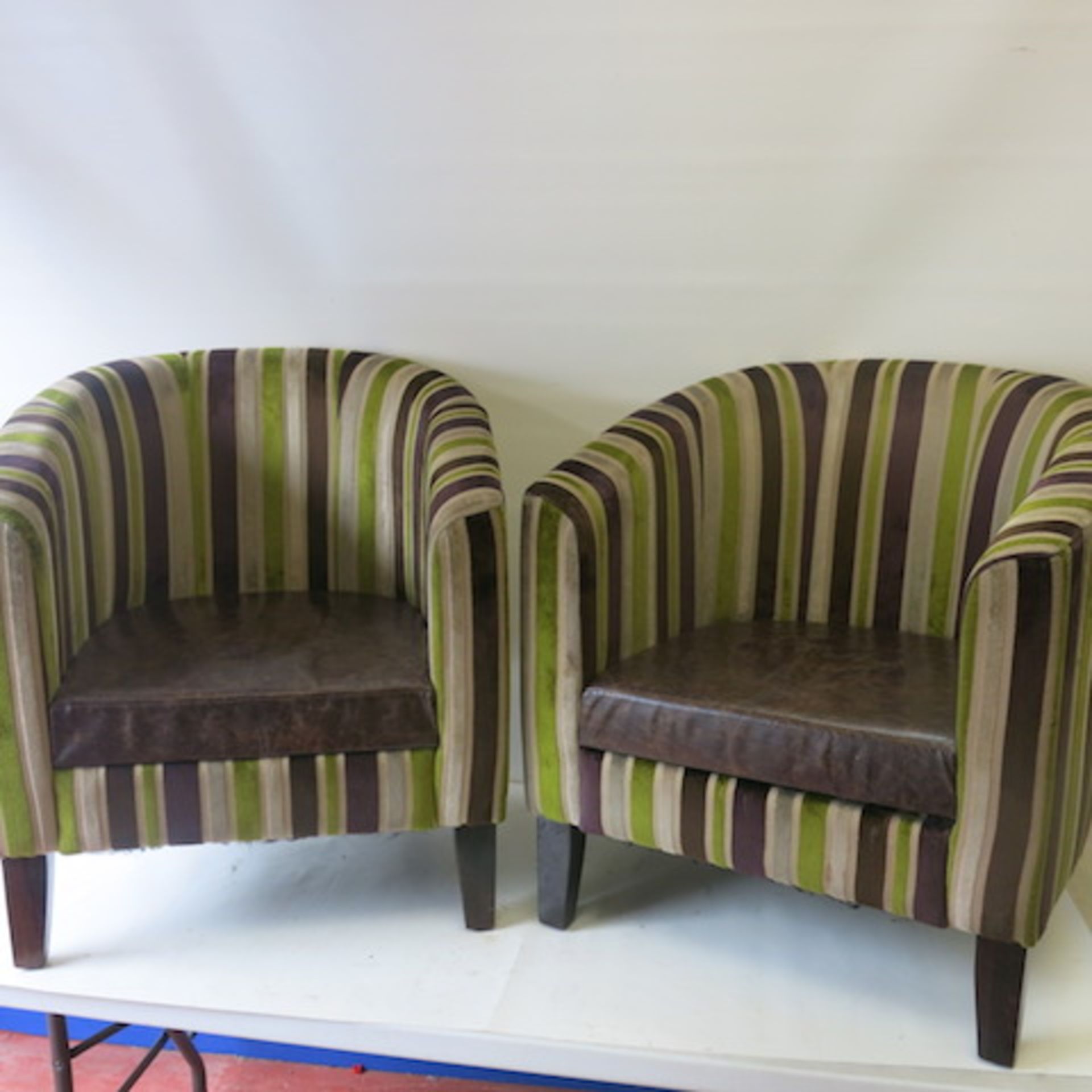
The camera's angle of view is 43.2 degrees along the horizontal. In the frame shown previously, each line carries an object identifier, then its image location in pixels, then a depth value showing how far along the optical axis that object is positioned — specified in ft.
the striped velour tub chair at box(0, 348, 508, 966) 5.89
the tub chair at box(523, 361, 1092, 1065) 5.15
